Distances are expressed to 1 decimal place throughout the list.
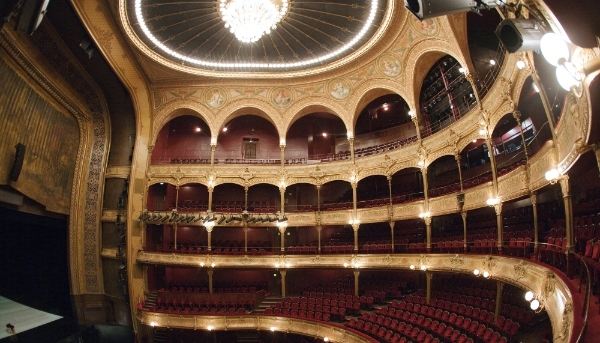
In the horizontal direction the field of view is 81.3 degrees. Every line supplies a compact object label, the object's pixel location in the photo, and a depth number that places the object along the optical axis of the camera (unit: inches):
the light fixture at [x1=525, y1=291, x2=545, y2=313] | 261.6
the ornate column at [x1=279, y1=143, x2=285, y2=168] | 779.4
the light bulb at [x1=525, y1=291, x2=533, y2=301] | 269.7
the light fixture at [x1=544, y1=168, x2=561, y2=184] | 282.4
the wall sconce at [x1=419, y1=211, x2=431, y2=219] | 594.4
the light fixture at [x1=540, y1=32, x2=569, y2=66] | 131.6
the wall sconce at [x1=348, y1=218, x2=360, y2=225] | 698.2
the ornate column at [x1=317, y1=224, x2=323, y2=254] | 708.2
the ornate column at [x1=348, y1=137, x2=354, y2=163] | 739.4
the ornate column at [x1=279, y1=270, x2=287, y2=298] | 708.0
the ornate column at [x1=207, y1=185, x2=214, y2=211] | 754.2
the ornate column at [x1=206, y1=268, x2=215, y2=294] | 703.1
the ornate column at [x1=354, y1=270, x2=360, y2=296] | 653.1
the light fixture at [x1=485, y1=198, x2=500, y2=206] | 434.0
